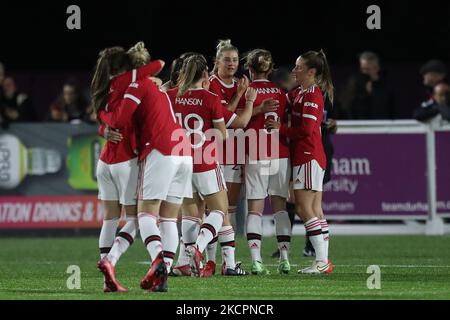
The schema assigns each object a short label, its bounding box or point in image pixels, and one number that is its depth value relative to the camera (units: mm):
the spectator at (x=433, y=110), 18719
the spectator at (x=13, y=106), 19719
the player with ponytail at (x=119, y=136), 10445
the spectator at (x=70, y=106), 19922
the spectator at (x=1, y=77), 19880
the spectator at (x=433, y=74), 19219
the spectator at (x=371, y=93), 18953
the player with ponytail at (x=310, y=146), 12289
